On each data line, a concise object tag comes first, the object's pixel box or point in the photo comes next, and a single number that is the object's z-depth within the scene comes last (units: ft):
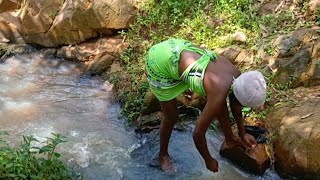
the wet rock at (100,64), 18.71
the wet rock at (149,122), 14.06
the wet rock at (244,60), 15.21
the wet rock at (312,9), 15.84
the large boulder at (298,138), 11.00
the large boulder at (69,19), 19.63
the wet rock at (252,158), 11.35
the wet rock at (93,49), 19.15
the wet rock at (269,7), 17.15
